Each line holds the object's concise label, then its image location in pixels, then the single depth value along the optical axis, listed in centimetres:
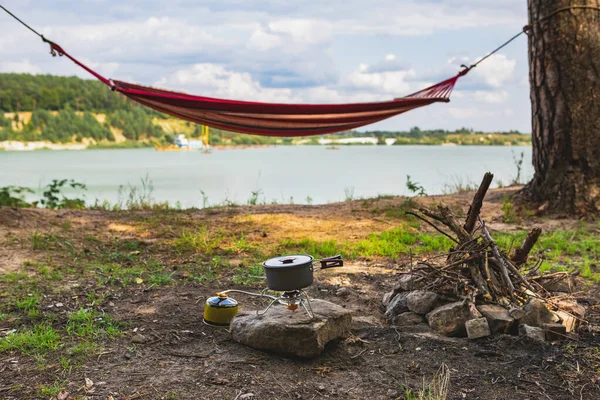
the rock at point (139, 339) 234
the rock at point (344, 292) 300
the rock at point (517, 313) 237
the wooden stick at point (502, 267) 251
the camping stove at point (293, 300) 232
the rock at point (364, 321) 252
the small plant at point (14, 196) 536
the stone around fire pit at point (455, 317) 239
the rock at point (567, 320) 241
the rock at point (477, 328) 233
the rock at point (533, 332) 227
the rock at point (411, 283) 272
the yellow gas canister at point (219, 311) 251
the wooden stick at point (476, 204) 260
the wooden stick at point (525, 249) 271
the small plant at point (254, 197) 599
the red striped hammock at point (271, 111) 402
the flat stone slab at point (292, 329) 216
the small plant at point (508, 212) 488
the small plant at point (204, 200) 589
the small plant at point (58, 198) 569
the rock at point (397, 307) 262
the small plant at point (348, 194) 629
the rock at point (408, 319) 253
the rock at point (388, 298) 280
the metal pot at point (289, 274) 221
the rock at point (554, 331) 232
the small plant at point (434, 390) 179
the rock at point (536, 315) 237
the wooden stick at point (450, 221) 267
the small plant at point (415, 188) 565
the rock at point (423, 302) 255
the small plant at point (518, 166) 641
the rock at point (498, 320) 235
